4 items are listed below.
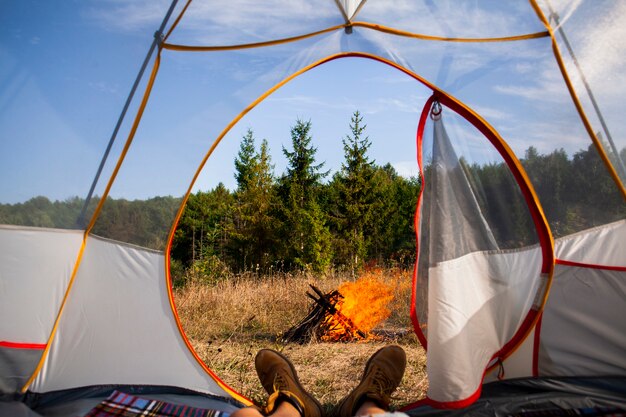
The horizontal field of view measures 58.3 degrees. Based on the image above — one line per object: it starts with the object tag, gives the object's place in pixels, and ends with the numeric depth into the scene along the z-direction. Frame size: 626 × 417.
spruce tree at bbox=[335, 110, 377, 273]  14.06
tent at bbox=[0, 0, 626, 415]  2.52
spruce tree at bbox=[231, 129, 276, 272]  14.23
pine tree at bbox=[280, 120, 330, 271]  12.88
